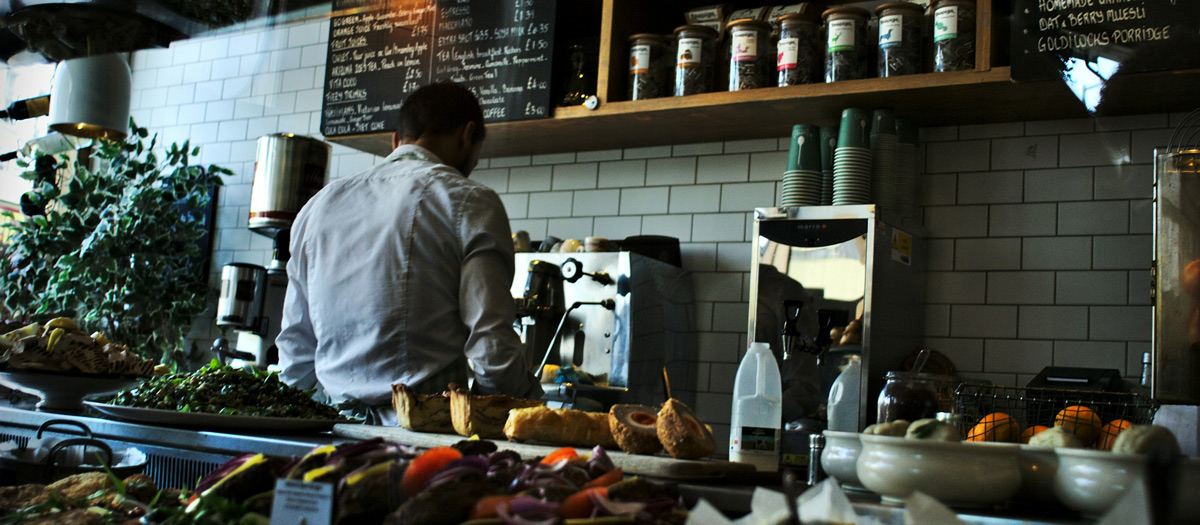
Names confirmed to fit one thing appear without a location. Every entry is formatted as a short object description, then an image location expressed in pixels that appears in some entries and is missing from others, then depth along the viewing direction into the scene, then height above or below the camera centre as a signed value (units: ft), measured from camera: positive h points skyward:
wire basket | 4.66 -0.22
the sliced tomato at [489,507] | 2.61 -0.47
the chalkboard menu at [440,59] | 12.22 +3.53
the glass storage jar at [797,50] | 10.46 +3.22
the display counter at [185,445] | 4.54 -0.65
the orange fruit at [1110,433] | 4.30 -0.26
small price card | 2.76 -0.52
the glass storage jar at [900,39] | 9.94 +3.24
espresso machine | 10.70 +0.15
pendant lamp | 8.41 +1.81
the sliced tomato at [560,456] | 3.30 -0.41
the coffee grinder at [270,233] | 13.87 +1.23
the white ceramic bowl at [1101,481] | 2.96 -0.32
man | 6.65 +0.27
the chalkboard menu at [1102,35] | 8.57 +3.04
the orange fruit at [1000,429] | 4.45 -0.28
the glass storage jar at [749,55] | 10.71 +3.20
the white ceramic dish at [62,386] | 5.97 -0.53
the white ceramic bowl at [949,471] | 3.13 -0.34
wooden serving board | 3.97 -0.50
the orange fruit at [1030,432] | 4.36 -0.29
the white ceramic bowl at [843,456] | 3.70 -0.38
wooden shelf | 9.41 +2.66
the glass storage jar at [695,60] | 11.08 +3.21
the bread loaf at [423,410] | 5.08 -0.43
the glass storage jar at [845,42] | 10.17 +3.24
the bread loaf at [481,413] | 4.86 -0.41
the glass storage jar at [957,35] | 9.64 +3.21
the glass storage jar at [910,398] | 4.76 -0.18
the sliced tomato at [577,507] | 2.61 -0.45
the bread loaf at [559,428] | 4.55 -0.42
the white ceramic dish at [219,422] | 4.96 -0.55
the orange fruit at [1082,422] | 4.63 -0.23
